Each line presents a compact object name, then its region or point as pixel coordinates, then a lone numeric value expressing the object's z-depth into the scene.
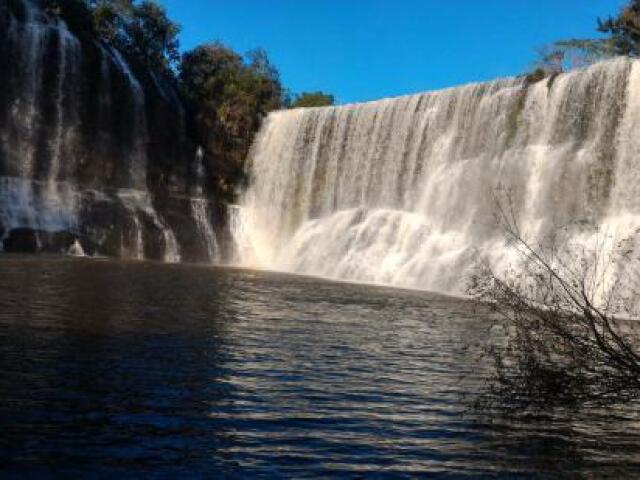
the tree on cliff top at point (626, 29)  43.91
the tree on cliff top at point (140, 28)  50.75
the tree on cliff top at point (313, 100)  63.53
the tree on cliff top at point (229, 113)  42.34
